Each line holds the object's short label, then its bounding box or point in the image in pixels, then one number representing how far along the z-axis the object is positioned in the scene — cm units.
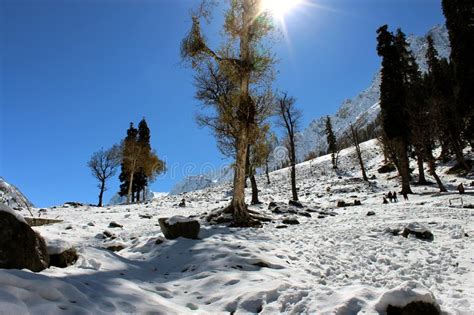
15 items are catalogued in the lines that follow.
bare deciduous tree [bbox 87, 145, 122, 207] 4208
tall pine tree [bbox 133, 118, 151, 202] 4844
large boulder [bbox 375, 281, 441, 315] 399
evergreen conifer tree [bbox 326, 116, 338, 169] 7554
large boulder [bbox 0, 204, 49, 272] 452
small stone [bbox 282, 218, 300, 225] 1448
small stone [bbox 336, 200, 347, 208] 2333
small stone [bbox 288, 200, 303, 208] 2154
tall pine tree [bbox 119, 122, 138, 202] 4794
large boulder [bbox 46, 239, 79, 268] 559
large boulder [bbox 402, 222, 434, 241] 962
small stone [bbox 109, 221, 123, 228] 1490
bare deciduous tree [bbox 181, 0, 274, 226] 1359
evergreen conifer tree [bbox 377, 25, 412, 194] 3169
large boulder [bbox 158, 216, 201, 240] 948
